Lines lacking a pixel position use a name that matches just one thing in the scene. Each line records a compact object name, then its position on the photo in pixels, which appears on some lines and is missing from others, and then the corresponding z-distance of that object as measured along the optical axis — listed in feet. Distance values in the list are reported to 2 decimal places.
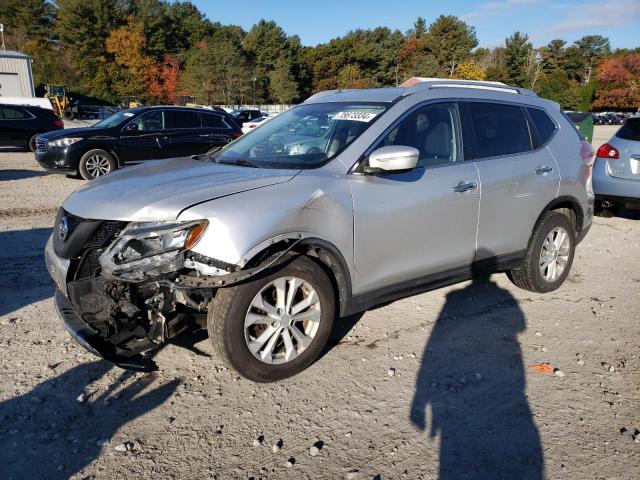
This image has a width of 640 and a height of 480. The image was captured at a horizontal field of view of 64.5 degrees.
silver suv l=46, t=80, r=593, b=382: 9.56
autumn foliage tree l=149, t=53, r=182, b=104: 214.07
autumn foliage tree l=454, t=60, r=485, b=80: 249.14
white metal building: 121.90
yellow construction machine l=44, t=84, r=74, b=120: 129.18
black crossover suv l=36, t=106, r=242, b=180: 35.04
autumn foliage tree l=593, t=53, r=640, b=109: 228.43
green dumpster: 49.29
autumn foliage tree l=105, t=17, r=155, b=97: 205.26
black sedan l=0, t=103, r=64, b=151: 50.93
